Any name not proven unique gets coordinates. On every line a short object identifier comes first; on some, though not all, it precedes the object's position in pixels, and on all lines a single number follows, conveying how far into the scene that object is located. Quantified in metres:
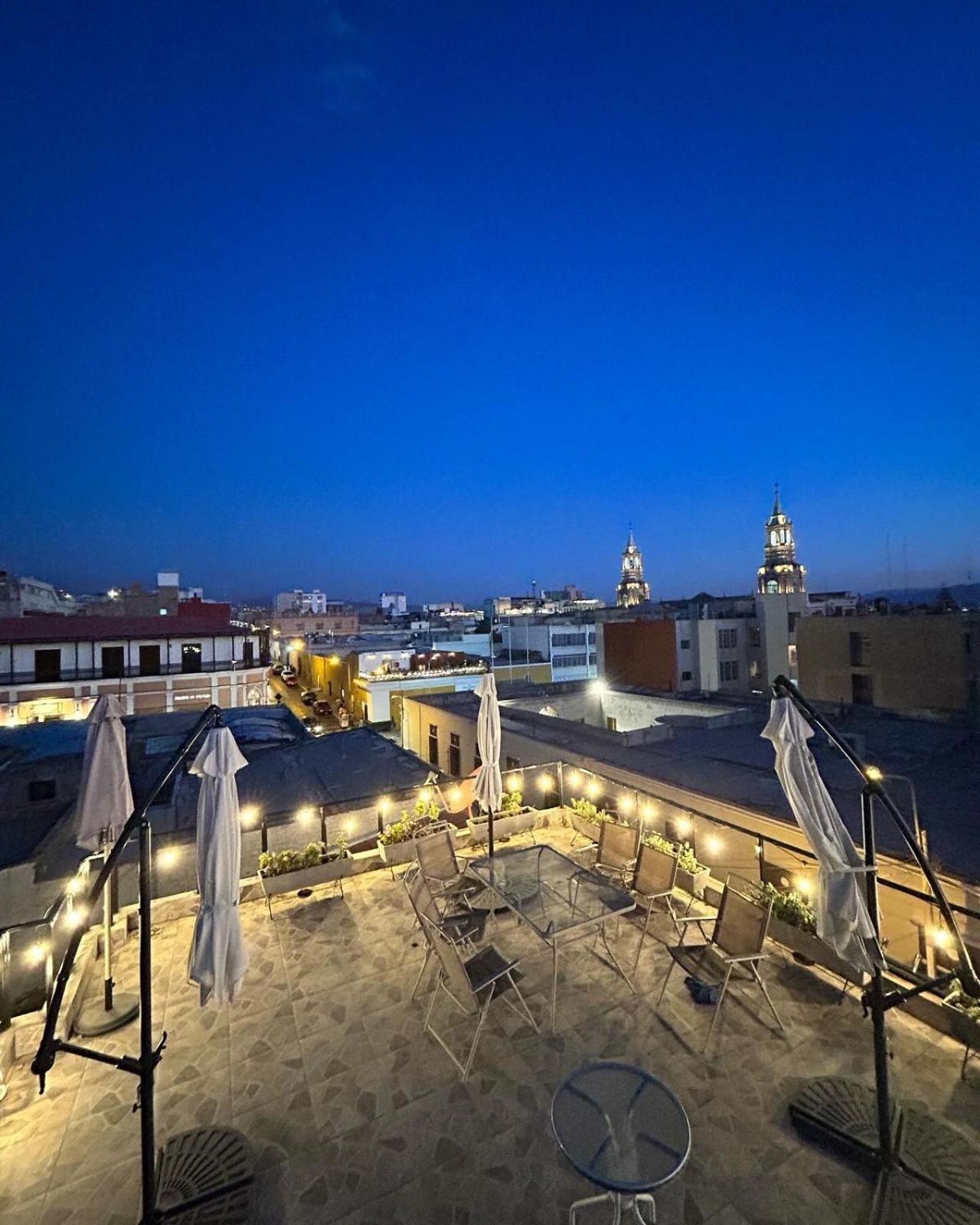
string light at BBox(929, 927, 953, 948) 5.76
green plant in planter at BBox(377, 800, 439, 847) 8.28
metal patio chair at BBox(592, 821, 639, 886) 7.17
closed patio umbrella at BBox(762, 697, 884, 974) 3.59
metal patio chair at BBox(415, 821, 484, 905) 6.53
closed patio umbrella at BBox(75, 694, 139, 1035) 5.44
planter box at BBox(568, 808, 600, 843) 8.92
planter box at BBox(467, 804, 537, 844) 8.98
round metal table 2.88
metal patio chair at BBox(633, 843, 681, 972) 6.16
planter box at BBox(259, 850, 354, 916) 7.22
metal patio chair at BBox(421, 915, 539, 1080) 4.52
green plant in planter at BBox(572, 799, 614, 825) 8.95
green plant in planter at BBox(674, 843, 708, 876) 7.13
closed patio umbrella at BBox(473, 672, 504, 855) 7.97
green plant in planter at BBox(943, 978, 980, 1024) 4.57
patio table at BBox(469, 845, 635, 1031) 5.36
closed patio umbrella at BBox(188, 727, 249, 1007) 3.98
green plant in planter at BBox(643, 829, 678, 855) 7.60
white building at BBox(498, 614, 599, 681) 43.62
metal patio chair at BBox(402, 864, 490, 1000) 5.46
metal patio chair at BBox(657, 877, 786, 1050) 4.84
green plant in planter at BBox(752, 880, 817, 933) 5.72
